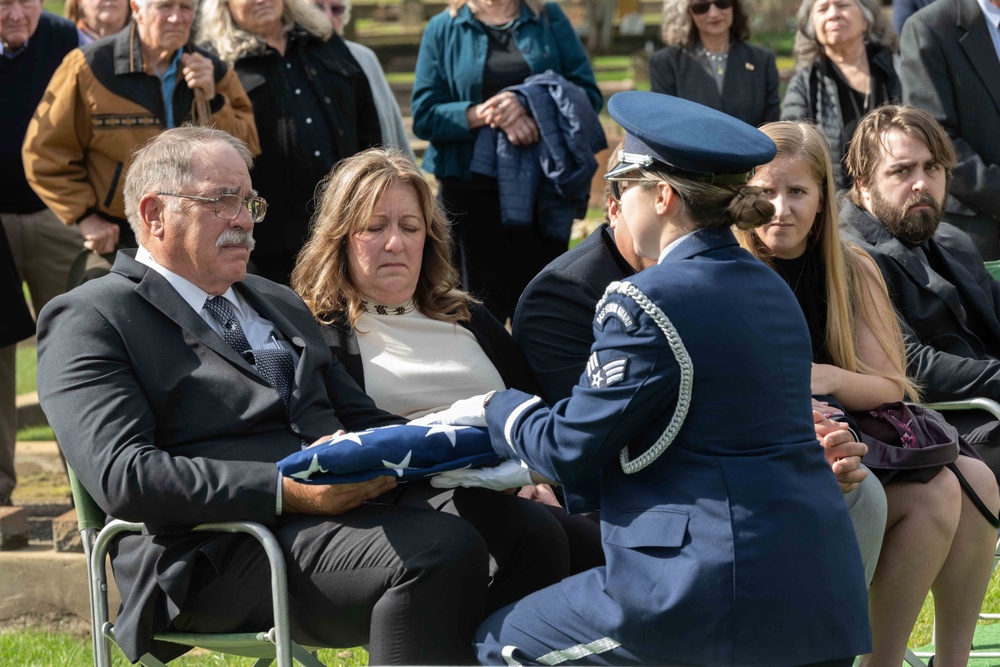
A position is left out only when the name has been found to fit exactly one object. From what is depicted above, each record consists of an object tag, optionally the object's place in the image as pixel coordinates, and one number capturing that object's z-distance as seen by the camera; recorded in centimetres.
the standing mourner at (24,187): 1152
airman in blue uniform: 502
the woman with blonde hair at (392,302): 745
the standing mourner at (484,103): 1164
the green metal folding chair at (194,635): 575
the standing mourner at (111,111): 1048
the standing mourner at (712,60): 1293
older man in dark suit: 589
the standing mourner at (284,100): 1134
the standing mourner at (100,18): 1209
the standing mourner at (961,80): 1177
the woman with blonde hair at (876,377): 728
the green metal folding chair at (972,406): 808
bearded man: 877
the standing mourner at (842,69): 1267
